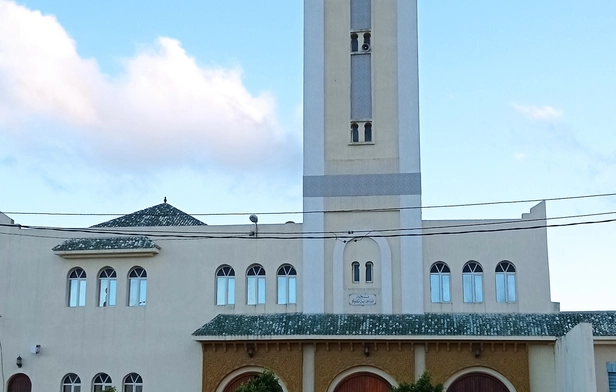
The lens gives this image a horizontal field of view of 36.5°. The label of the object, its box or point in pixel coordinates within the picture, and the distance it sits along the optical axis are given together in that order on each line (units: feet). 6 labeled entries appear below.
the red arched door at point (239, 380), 87.10
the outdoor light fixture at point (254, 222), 90.27
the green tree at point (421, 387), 74.23
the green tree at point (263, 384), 73.77
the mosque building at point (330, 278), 84.84
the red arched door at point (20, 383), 91.35
